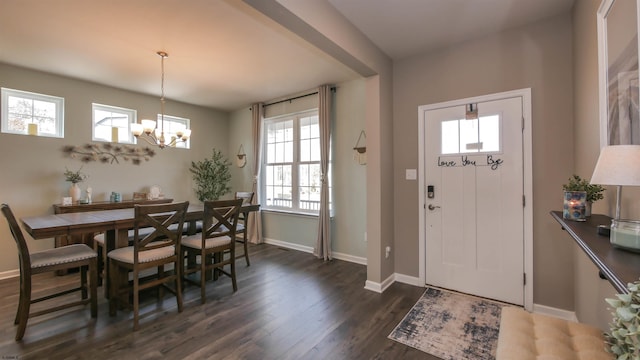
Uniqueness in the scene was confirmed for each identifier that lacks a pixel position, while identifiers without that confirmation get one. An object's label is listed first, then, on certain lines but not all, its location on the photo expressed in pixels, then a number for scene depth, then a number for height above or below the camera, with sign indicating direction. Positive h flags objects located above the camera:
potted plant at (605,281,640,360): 0.61 -0.34
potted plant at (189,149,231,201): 5.32 +0.05
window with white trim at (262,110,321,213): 4.56 +0.29
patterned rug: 1.95 -1.24
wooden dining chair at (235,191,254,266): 3.59 -0.65
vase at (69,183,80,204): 3.75 -0.18
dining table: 2.14 -0.38
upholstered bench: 1.12 -0.74
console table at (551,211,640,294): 0.75 -0.27
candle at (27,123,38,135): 3.62 +0.70
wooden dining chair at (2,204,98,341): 2.07 -0.71
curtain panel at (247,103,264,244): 5.08 +0.28
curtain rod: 4.21 +1.44
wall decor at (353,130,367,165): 3.82 +0.41
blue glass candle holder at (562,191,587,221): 1.49 -0.15
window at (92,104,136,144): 4.18 +0.92
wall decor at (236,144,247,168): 5.53 +0.44
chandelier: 2.99 +0.59
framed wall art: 1.14 +0.52
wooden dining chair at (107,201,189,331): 2.25 -0.68
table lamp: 0.92 +0.01
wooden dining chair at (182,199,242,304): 2.74 -0.65
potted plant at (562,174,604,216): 1.53 -0.07
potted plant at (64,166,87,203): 3.75 +0.00
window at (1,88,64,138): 3.50 +0.92
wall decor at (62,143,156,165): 3.93 +0.43
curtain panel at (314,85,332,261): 4.14 +0.19
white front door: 2.55 -0.22
